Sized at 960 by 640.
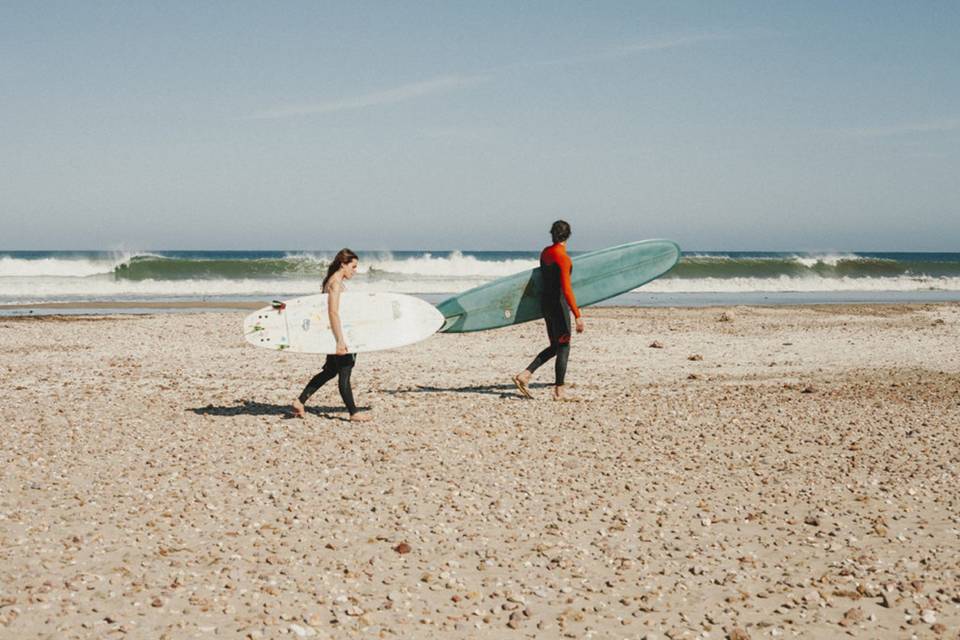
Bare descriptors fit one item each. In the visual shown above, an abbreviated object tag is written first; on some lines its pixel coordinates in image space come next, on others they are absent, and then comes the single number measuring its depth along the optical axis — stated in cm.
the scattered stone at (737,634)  385
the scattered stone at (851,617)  399
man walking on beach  930
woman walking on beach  805
